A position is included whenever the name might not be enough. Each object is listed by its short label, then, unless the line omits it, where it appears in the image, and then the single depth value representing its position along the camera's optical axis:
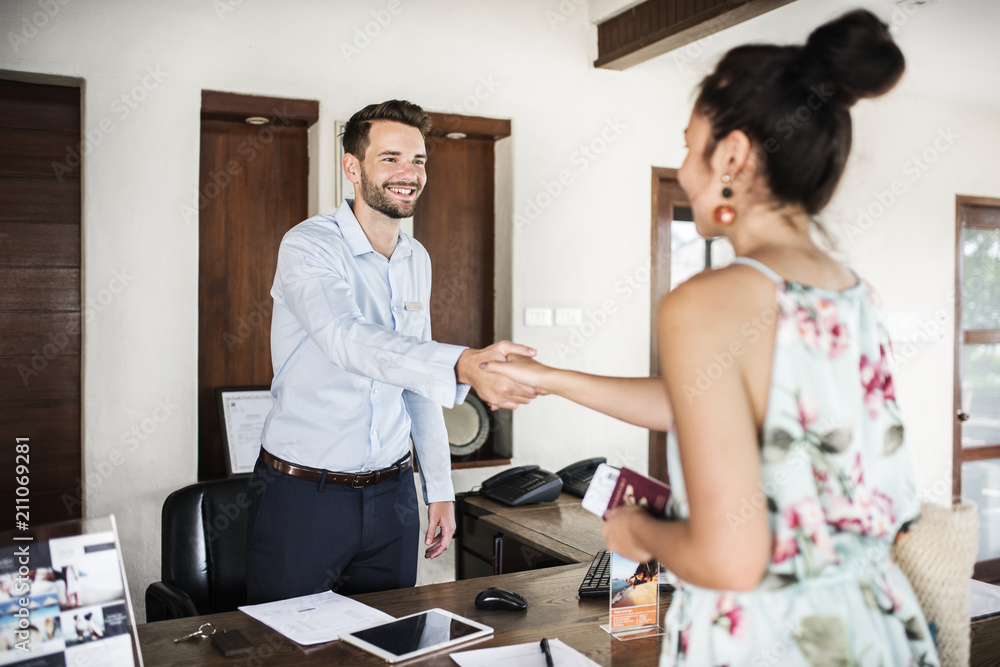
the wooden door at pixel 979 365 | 5.29
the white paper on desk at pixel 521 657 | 1.39
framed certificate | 3.35
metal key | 1.49
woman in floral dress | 0.85
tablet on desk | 1.42
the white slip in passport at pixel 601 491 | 1.22
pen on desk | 1.39
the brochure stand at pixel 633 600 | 1.55
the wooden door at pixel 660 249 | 4.36
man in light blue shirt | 1.89
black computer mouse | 1.66
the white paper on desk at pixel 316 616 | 1.51
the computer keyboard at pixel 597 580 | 1.75
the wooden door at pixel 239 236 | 3.54
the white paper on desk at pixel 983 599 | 1.73
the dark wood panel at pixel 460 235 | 3.95
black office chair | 2.17
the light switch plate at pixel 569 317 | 4.04
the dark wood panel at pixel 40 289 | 3.27
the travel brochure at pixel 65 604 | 1.05
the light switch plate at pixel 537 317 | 3.96
